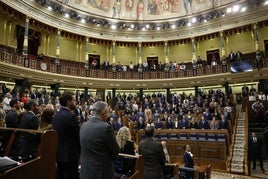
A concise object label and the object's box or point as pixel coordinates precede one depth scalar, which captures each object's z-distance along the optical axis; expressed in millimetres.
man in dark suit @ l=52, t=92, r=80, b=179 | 2371
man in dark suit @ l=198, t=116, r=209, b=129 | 9641
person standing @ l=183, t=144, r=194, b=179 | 6016
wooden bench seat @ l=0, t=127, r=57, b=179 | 1948
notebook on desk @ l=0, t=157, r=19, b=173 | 1711
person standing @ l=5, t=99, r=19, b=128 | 3371
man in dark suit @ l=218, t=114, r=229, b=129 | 9201
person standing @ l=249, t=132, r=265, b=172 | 8141
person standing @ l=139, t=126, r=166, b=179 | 2984
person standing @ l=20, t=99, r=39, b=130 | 2936
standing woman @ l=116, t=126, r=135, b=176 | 3156
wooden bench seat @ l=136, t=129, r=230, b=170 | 8500
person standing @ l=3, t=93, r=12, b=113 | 7426
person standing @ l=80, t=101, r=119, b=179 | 2039
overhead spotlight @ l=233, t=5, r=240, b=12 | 16612
